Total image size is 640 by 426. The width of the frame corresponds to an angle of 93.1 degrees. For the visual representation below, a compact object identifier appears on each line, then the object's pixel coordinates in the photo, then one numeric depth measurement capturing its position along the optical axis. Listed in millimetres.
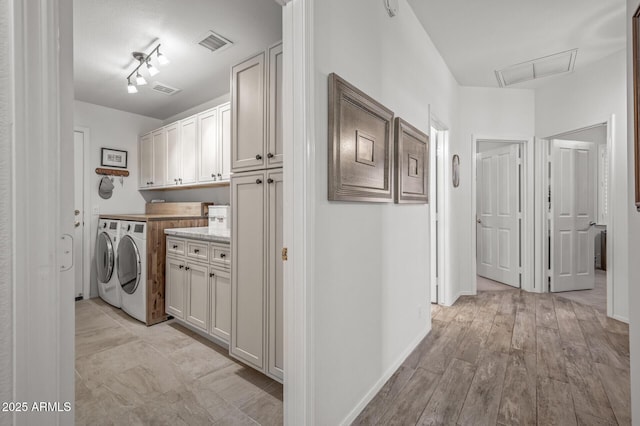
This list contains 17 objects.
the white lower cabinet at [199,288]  2410
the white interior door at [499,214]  4238
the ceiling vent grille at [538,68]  3195
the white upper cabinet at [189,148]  3576
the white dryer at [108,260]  3394
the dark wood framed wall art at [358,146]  1452
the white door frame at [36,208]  528
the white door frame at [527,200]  3998
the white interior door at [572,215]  4008
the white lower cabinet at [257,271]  1859
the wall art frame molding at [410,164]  2113
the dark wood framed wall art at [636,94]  1305
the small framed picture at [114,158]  4078
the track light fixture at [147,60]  2581
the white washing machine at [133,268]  2951
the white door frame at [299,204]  1303
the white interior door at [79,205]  3822
